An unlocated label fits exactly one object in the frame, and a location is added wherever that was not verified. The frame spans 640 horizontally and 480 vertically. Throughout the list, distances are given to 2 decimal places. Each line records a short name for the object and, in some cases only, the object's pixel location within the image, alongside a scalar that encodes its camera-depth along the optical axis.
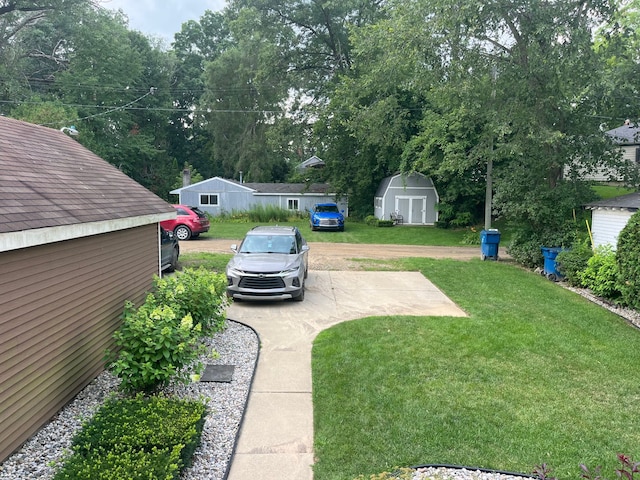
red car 18.73
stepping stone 5.39
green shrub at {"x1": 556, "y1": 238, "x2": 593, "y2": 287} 11.06
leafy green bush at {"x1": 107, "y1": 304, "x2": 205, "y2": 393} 4.27
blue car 24.05
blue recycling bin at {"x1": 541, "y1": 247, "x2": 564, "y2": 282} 12.05
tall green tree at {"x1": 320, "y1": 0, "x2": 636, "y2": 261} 12.18
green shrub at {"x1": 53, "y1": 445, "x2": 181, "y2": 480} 2.81
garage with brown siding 3.62
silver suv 8.59
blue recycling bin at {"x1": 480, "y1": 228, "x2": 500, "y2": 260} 15.23
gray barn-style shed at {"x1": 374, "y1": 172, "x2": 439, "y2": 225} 27.92
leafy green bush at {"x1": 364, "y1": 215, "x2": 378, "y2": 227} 27.66
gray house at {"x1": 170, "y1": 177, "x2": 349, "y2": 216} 31.67
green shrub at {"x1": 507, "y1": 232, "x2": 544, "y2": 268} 13.60
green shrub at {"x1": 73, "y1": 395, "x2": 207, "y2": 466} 3.24
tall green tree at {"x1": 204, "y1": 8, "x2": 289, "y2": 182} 40.19
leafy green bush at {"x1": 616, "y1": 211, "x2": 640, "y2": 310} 7.71
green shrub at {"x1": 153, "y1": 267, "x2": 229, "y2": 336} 5.57
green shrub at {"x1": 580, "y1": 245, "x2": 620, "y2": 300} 9.46
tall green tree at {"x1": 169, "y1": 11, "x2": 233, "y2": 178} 46.88
